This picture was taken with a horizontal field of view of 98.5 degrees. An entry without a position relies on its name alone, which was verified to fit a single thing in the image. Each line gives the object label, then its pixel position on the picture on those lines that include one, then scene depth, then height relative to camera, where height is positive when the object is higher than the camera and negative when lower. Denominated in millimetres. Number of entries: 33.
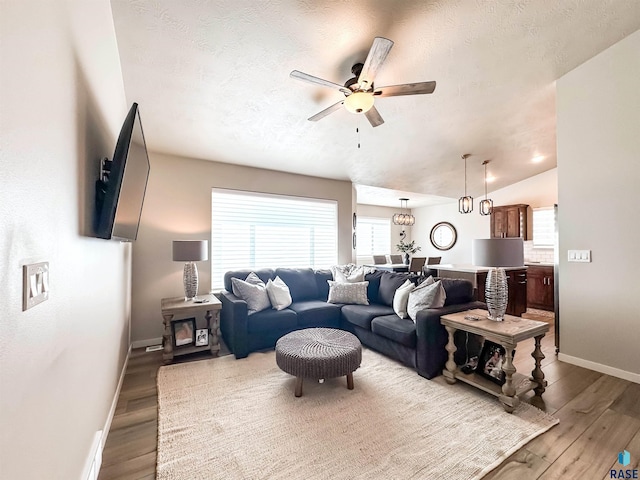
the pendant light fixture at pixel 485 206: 4987 +633
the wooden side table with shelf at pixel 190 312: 3070 -863
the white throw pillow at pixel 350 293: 3826 -716
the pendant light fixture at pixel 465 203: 4784 +667
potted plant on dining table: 7020 -204
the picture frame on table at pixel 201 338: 3268 -1111
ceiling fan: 2023 +1249
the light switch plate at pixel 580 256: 2908 -173
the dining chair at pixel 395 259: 7515 -467
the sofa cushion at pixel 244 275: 3737 -435
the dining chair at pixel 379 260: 7264 -472
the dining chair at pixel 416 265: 6137 -528
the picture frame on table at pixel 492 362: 2330 -1060
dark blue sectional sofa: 2646 -882
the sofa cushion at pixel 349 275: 4049 -490
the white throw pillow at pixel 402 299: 3082 -653
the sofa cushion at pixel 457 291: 2943 -540
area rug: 1603 -1299
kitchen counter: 4579 -478
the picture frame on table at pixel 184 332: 3203 -1027
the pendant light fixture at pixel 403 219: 7792 +647
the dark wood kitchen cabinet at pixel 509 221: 6086 +451
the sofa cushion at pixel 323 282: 4223 -610
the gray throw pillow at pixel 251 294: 3371 -630
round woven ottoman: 2258 -960
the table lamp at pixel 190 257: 3295 -149
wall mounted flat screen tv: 1453 +353
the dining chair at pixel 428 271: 5361 -578
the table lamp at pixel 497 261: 2355 -176
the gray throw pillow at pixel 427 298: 2791 -584
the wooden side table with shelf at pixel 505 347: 2127 -889
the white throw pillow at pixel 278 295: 3490 -669
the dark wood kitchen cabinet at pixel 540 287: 5281 -924
